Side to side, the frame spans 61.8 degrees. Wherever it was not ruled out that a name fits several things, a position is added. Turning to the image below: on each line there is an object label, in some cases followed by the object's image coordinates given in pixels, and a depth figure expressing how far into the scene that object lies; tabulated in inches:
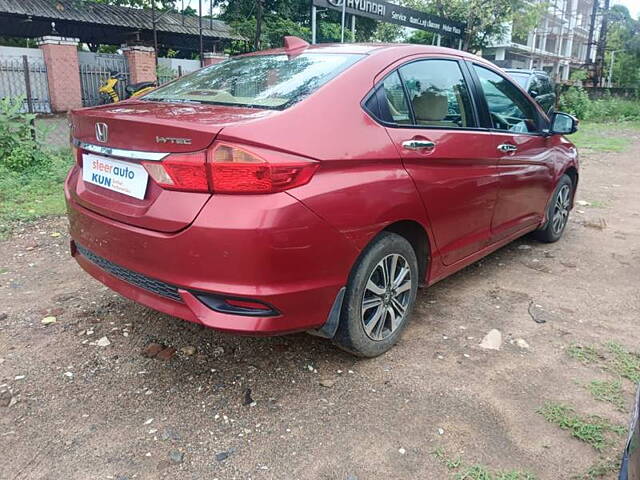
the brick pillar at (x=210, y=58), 579.8
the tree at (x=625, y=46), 1003.1
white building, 1412.5
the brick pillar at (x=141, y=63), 520.7
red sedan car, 86.4
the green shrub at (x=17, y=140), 287.3
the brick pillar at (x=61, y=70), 456.8
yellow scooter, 469.4
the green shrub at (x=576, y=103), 772.0
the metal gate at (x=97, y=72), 497.0
